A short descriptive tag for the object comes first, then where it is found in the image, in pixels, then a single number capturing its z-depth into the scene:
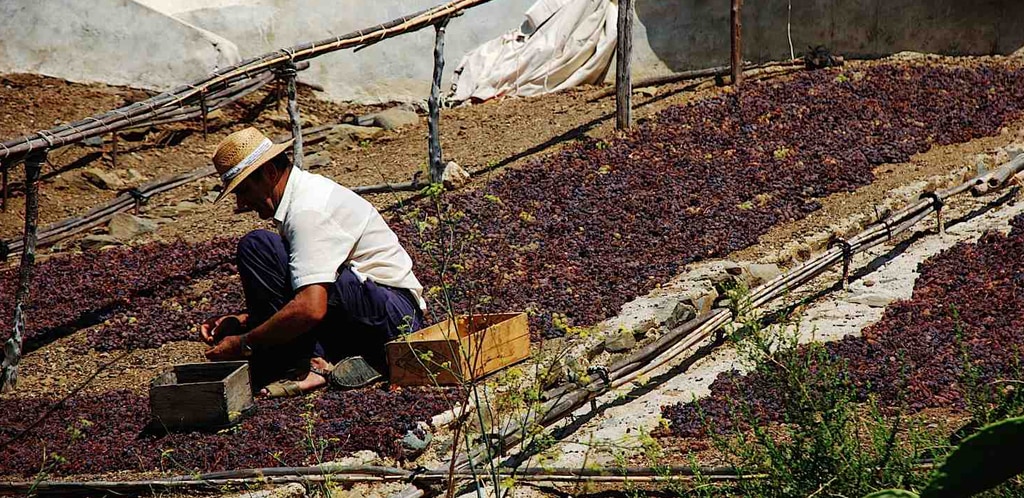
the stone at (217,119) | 20.22
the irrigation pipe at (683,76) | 19.20
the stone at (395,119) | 19.87
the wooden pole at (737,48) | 17.77
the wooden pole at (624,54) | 16.50
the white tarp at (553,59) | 21.03
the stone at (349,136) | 19.27
